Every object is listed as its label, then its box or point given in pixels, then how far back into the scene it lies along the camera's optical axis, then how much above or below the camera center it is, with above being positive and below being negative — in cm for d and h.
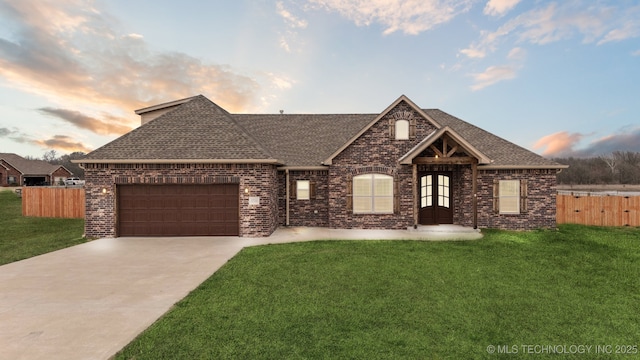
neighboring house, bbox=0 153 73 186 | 5416 +196
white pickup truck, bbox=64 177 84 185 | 5445 -13
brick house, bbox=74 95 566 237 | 1245 +2
